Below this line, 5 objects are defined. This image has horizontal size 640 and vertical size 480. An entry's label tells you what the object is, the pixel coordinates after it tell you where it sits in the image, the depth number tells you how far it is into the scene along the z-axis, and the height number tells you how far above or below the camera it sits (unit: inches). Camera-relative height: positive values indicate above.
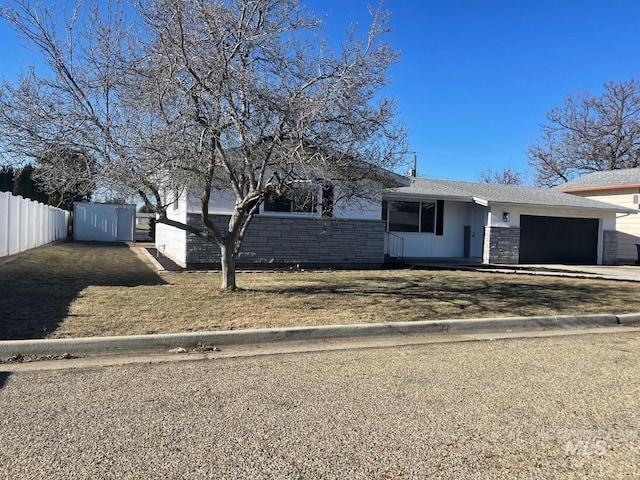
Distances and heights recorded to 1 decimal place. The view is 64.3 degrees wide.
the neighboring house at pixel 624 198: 923.4 +73.2
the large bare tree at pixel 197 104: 294.4 +70.5
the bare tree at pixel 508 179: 1952.6 +208.3
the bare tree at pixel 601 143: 1459.2 +276.0
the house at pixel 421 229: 570.9 +0.6
